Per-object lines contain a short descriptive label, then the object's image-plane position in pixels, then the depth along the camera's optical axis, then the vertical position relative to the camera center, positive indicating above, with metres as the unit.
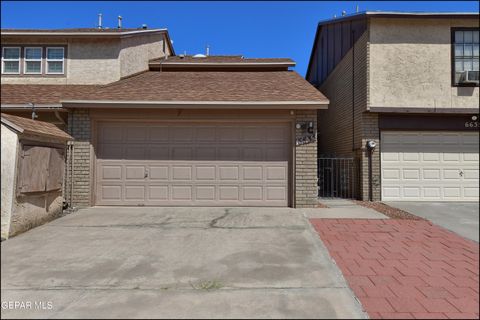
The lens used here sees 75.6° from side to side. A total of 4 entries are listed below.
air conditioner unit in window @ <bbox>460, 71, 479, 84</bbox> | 9.19 +2.70
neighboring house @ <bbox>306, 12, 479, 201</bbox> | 9.22 +1.88
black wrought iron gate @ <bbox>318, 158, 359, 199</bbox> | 10.57 -0.41
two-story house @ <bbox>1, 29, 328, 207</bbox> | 8.30 +0.62
